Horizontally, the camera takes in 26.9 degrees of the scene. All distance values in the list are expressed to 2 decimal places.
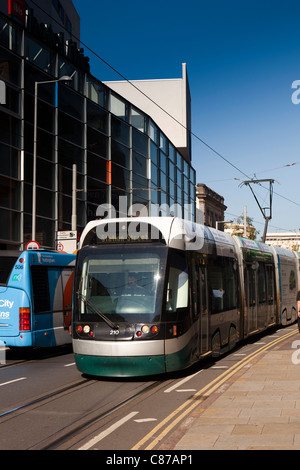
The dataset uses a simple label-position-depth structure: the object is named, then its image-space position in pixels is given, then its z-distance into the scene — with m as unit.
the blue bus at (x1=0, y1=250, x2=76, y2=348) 14.87
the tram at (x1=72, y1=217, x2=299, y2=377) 10.72
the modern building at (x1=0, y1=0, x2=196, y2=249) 29.02
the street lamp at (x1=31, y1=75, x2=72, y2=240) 24.45
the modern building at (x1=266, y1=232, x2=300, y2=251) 146.38
